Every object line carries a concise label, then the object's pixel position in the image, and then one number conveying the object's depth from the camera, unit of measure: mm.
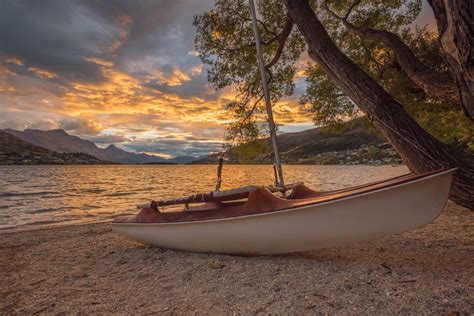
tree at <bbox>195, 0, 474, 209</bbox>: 5367
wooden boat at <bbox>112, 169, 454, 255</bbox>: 4541
